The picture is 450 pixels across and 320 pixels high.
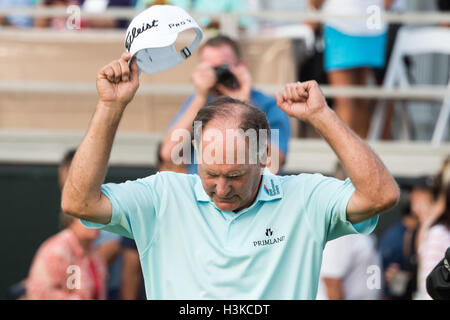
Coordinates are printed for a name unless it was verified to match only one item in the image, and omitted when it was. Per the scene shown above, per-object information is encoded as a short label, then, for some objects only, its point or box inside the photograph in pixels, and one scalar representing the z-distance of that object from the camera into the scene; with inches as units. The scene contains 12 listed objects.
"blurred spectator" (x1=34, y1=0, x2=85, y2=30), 679.9
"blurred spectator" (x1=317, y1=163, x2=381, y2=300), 483.8
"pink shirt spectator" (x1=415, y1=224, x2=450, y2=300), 435.5
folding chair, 662.5
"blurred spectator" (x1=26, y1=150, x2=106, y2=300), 479.8
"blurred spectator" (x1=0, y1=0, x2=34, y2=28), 687.1
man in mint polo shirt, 250.7
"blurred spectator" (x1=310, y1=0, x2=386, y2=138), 592.7
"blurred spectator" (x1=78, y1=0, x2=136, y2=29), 681.6
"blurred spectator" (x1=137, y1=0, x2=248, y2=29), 645.3
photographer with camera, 426.6
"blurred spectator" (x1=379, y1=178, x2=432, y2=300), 547.2
